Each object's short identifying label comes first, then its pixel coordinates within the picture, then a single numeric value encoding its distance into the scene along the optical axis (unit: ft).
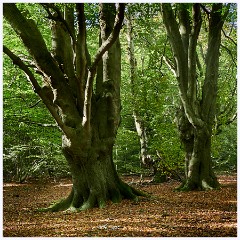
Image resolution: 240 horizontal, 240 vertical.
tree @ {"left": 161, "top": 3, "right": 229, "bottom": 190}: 33.27
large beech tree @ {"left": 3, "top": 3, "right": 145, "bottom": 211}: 22.70
